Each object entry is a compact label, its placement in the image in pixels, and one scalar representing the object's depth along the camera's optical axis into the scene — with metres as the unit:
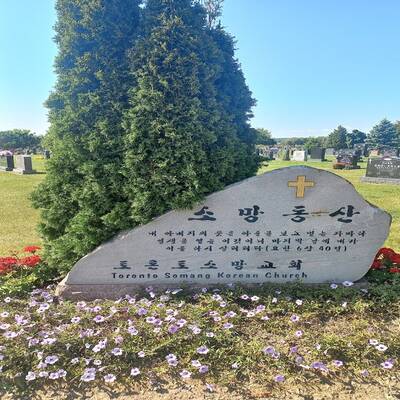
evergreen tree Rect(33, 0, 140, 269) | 3.45
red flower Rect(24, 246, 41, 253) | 4.08
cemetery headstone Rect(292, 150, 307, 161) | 36.62
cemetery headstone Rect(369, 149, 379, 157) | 44.47
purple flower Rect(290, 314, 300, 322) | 2.95
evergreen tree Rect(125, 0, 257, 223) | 3.34
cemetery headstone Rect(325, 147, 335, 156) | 55.99
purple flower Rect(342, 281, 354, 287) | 3.66
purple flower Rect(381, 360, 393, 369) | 2.40
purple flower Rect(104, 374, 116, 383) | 2.28
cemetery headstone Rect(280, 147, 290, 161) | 38.06
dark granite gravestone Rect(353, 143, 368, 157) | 43.25
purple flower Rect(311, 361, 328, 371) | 2.37
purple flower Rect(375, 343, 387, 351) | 2.55
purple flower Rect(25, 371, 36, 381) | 2.28
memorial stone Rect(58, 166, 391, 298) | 3.54
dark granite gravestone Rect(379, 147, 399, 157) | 46.25
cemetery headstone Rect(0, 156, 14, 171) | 21.57
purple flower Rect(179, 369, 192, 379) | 2.32
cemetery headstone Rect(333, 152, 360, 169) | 23.78
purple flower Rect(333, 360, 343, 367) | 2.43
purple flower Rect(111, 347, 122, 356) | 2.48
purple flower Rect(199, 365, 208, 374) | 2.37
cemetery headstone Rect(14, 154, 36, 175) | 19.64
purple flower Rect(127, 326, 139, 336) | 2.70
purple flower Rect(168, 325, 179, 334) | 2.72
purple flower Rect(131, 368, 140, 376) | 2.33
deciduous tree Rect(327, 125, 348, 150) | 79.12
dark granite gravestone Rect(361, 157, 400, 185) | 15.15
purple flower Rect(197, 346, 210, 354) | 2.50
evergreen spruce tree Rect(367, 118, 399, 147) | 72.06
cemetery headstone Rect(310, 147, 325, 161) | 34.59
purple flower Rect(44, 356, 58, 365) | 2.41
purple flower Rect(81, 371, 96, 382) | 2.28
